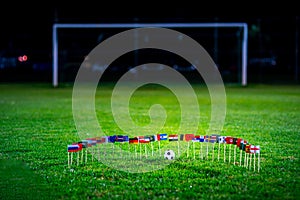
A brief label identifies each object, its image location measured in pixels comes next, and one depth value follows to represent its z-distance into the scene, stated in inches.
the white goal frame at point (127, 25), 1197.7
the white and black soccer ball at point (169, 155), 404.8
